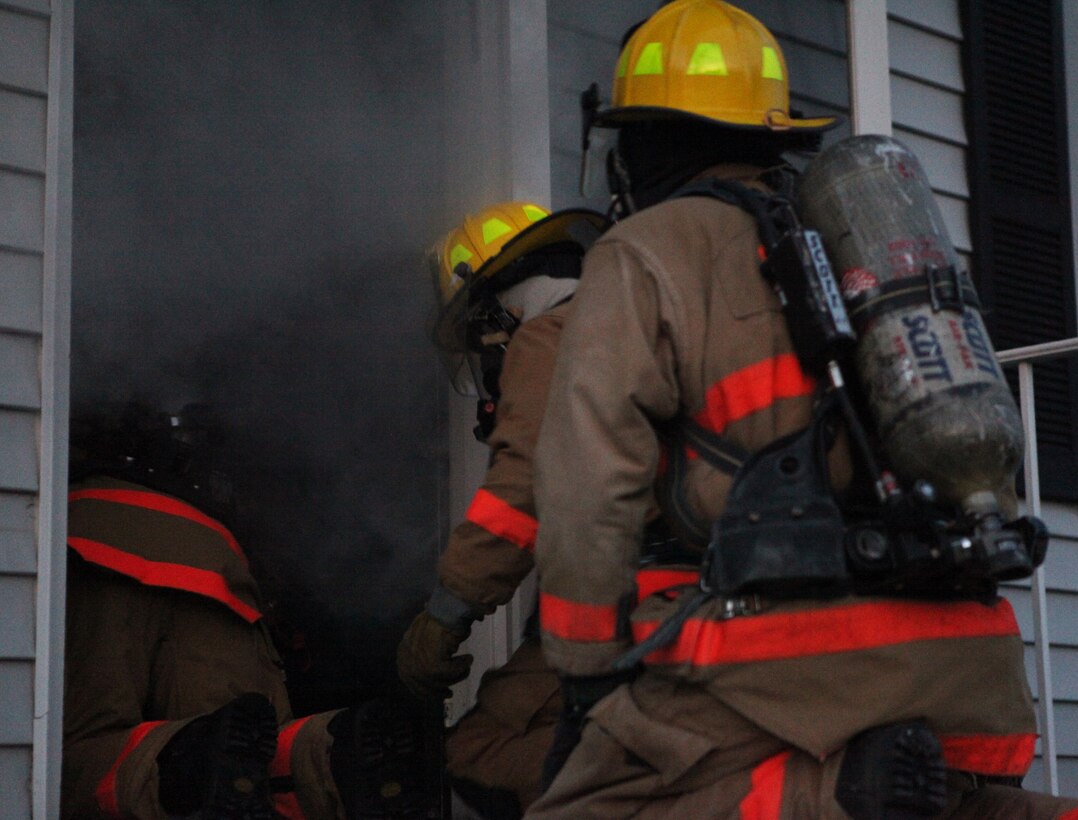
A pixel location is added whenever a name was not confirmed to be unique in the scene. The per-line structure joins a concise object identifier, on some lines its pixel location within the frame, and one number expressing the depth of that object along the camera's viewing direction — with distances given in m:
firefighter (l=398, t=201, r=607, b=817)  3.31
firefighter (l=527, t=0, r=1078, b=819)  2.25
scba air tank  2.21
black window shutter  5.32
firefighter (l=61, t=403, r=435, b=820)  3.53
